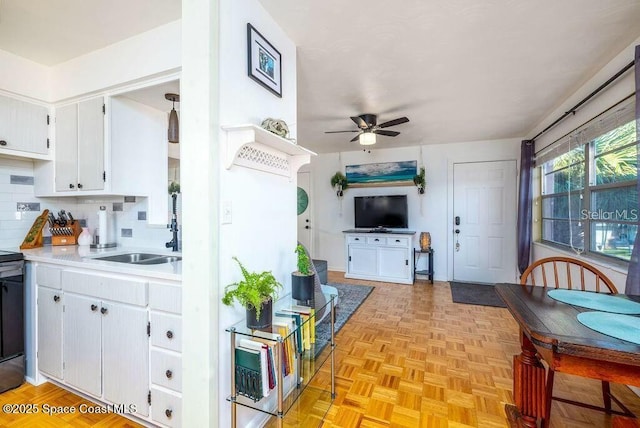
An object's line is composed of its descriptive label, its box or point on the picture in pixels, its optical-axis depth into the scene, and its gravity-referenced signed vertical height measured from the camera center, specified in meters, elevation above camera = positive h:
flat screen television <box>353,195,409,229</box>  4.82 -0.02
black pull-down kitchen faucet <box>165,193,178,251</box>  2.02 -0.18
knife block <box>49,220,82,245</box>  2.32 -0.19
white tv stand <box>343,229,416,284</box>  4.52 -0.74
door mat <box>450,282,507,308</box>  3.61 -1.19
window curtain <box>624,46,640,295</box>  1.55 -0.30
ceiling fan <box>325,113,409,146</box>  3.11 +0.98
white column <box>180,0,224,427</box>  1.18 +0.01
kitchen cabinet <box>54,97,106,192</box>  2.04 +0.50
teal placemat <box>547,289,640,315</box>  1.21 -0.43
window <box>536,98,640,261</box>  2.02 +0.22
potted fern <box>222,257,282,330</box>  1.20 -0.38
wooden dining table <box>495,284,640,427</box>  0.90 -0.46
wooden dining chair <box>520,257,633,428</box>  1.37 -0.65
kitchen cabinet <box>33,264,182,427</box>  1.38 -0.71
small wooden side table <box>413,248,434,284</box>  4.58 -0.87
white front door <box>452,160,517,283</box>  4.39 -0.17
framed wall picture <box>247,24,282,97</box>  1.43 +0.83
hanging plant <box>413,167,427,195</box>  4.69 +0.51
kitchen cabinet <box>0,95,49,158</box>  2.04 +0.64
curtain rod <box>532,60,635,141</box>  1.85 +0.95
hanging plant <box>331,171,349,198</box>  5.24 +0.55
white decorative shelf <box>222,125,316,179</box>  1.23 +0.32
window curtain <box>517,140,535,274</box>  3.66 +0.11
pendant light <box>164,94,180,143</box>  2.12 +0.65
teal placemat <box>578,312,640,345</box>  0.96 -0.43
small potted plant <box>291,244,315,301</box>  1.58 -0.41
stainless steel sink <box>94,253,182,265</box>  1.91 -0.34
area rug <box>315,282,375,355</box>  1.90 -1.18
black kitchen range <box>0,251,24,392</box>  1.77 -0.71
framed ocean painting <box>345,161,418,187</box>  4.89 +0.69
